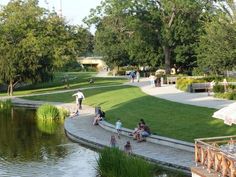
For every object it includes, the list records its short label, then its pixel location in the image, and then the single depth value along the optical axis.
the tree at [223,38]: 40.97
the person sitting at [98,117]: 31.25
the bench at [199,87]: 43.41
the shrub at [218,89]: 40.25
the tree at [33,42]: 56.62
